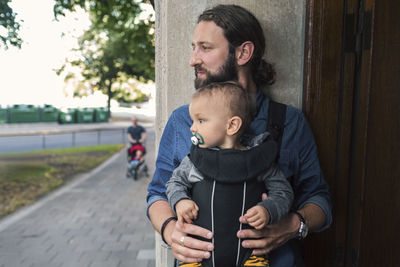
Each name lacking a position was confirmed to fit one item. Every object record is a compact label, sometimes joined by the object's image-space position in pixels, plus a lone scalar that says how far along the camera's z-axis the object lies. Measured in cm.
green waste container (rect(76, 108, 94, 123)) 3250
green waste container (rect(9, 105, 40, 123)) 2861
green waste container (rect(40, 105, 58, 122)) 3042
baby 141
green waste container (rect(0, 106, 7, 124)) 2783
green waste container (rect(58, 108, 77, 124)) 3104
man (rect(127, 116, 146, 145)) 1043
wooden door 194
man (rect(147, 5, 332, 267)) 167
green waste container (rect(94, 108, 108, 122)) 3447
